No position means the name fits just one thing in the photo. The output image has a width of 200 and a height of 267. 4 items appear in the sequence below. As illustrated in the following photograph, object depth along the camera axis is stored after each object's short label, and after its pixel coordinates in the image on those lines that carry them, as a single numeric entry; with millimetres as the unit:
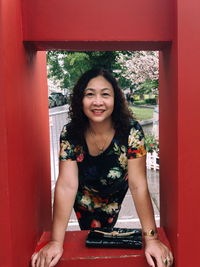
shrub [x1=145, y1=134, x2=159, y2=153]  7559
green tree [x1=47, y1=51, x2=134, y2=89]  6884
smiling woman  2035
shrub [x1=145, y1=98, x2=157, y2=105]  17672
